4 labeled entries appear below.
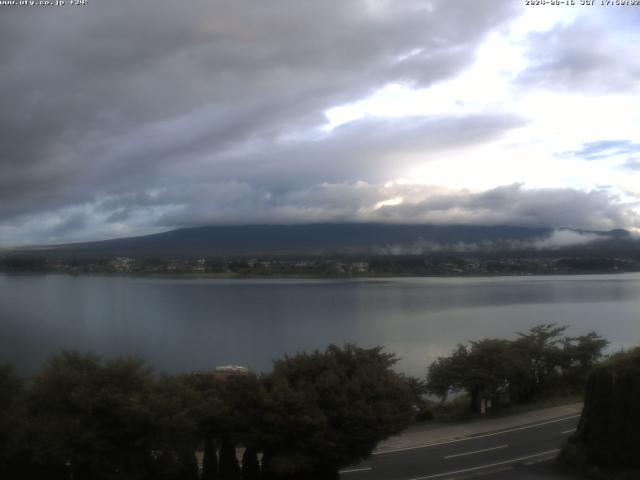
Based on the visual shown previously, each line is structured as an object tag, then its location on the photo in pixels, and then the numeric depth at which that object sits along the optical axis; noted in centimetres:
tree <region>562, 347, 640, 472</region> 1167
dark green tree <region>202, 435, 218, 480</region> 1052
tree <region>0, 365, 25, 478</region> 927
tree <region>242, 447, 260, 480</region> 1067
